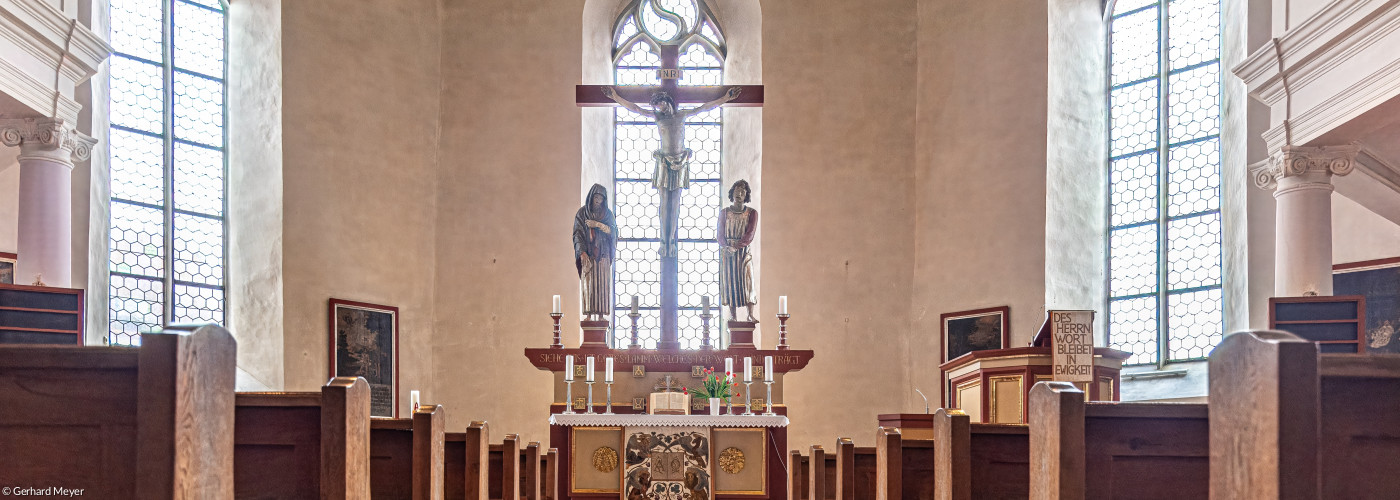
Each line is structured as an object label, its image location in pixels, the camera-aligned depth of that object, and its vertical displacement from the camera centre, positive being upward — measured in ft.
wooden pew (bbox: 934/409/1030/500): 14.07 -2.12
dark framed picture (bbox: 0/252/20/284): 31.91 +0.17
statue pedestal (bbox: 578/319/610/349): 35.88 -1.66
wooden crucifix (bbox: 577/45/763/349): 36.65 +4.75
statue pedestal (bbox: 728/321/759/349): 35.35 -1.64
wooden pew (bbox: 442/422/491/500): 18.24 -2.90
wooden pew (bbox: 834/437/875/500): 22.16 -3.58
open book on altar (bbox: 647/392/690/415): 30.81 -3.19
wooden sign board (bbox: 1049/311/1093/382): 28.78 -1.42
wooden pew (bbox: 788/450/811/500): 27.81 -4.59
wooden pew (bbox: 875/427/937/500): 16.70 -2.70
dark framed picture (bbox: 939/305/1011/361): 40.98 -1.78
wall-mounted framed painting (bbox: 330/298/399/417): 40.70 -2.43
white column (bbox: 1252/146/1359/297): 30.04 +1.61
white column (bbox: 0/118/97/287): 28.35 +1.75
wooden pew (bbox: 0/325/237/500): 9.46 -1.13
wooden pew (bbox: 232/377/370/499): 10.75 -1.51
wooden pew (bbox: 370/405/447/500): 14.76 -2.27
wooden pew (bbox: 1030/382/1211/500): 10.73 -1.51
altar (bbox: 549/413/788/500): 29.84 -4.46
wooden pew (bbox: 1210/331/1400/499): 9.42 -1.11
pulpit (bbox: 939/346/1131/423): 29.53 -2.57
